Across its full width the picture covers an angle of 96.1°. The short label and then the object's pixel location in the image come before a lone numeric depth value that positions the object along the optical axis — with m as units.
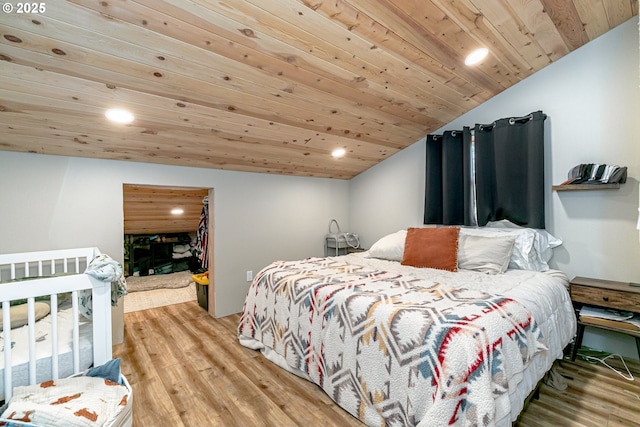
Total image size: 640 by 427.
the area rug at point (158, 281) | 4.37
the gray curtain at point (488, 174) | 2.66
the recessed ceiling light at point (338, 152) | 3.41
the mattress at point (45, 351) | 1.31
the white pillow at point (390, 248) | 2.99
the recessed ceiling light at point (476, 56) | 2.22
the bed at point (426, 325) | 1.27
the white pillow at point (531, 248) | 2.53
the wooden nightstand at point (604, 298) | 2.03
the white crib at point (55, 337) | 1.24
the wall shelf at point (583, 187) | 2.26
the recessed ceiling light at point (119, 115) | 2.01
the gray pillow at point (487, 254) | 2.41
